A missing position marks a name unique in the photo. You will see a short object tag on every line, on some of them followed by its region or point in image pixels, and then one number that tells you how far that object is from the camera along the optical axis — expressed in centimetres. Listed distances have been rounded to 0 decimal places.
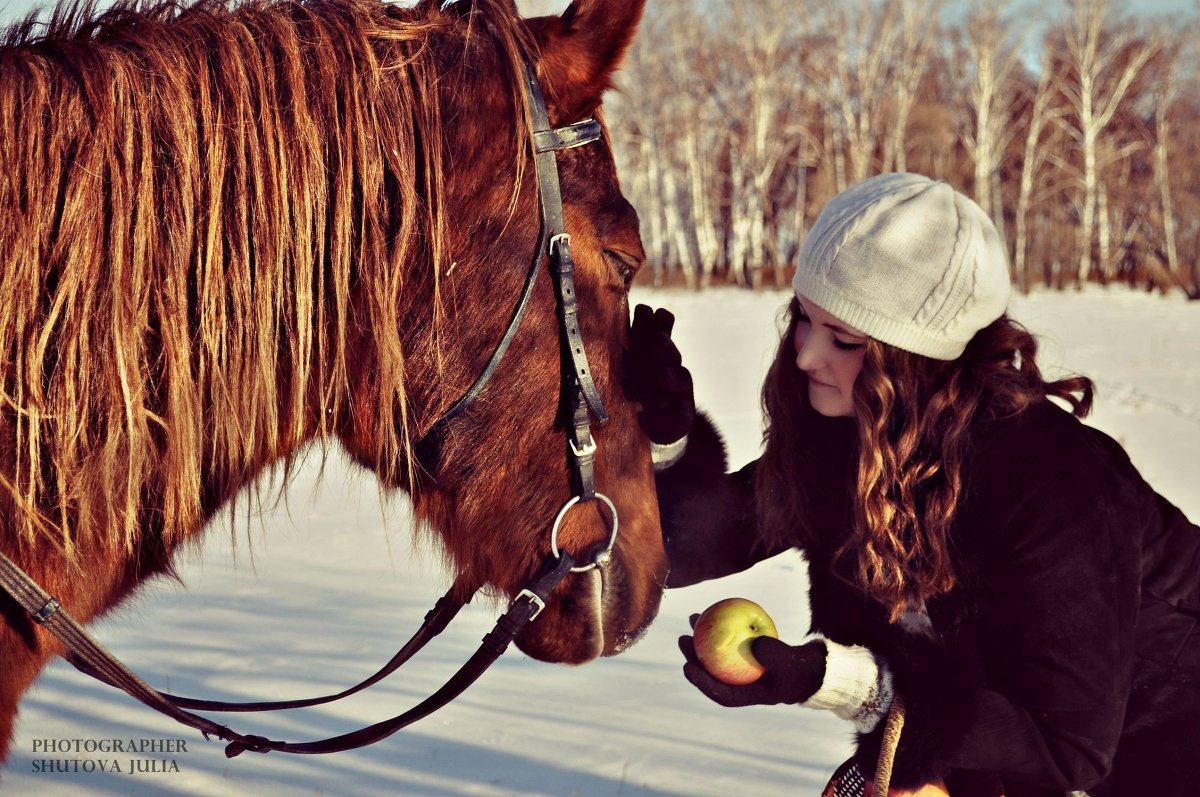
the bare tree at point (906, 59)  2608
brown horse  130
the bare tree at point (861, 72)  2595
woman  161
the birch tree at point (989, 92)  2505
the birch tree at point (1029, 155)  2572
